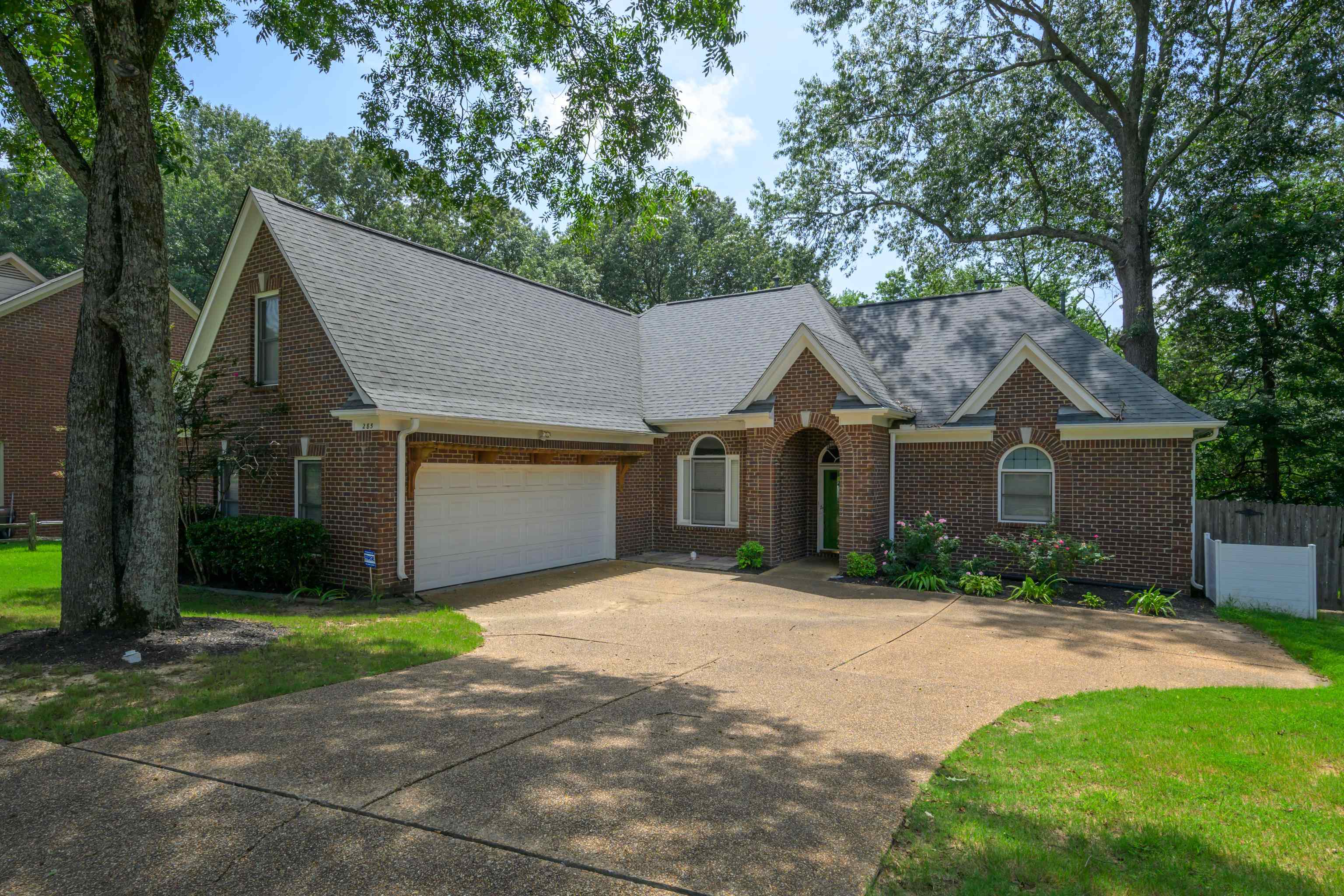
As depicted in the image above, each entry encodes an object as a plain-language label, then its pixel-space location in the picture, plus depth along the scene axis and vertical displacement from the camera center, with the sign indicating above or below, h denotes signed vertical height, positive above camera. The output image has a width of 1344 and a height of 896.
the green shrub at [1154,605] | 11.22 -2.27
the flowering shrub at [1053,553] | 12.54 -1.64
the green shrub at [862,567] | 13.84 -2.07
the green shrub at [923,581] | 12.88 -2.21
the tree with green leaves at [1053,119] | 18.47 +9.69
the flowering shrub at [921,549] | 13.49 -1.75
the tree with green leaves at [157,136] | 7.93 +4.46
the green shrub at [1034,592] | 12.02 -2.22
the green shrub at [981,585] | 12.46 -2.19
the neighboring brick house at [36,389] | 20.56 +1.90
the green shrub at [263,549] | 11.25 -1.51
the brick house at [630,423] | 11.87 +0.64
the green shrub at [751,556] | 14.81 -2.02
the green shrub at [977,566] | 13.23 -1.98
